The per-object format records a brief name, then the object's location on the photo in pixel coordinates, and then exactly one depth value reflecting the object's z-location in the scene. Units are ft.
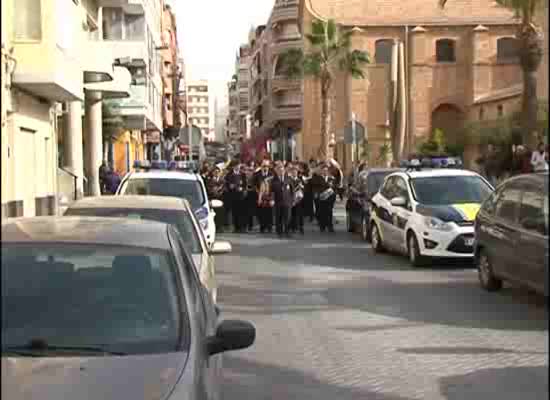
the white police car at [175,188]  50.78
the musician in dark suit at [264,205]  73.71
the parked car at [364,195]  65.82
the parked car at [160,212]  28.94
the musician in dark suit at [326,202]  73.61
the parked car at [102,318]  12.26
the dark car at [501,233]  28.57
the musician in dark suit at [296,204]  72.08
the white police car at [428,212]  47.70
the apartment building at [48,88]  67.21
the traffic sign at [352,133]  87.76
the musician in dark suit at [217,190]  76.89
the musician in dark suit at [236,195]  75.97
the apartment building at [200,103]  628.69
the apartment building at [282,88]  248.52
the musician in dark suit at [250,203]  76.13
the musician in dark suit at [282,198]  69.92
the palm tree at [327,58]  148.77
